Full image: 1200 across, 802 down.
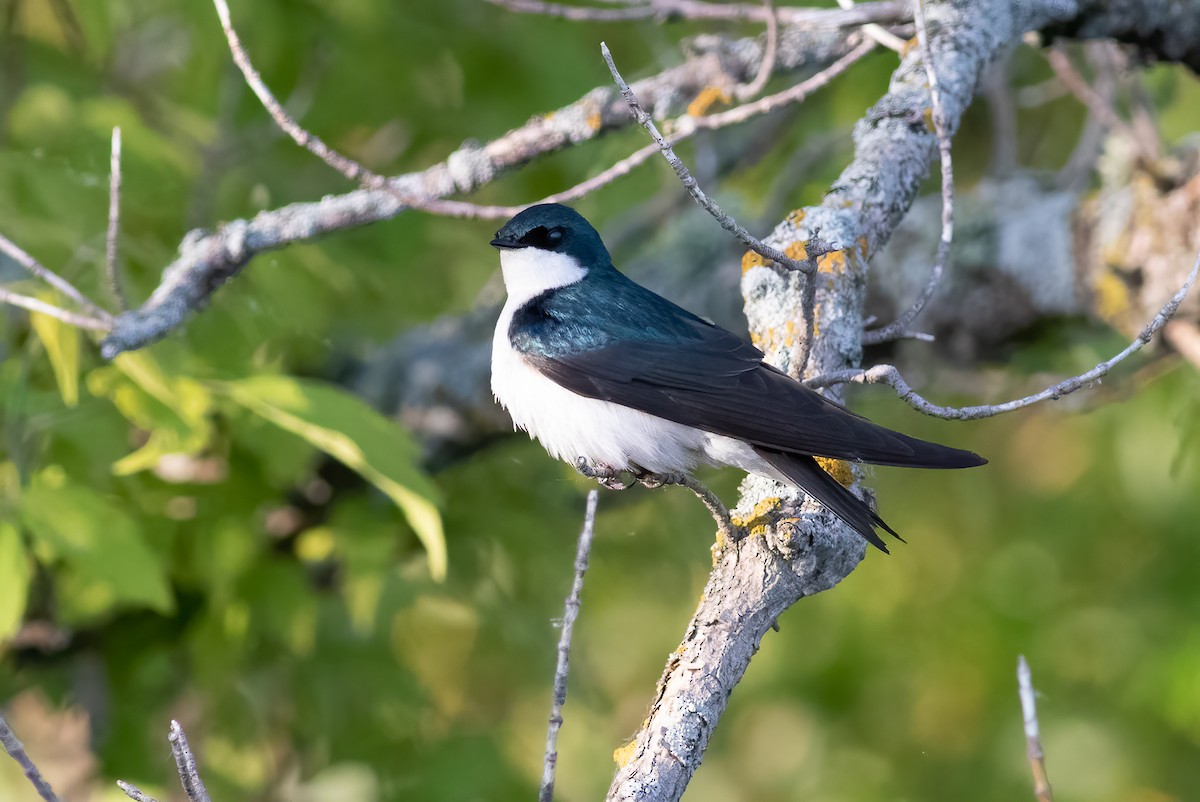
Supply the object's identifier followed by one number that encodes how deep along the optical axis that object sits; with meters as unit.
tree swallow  4.60
